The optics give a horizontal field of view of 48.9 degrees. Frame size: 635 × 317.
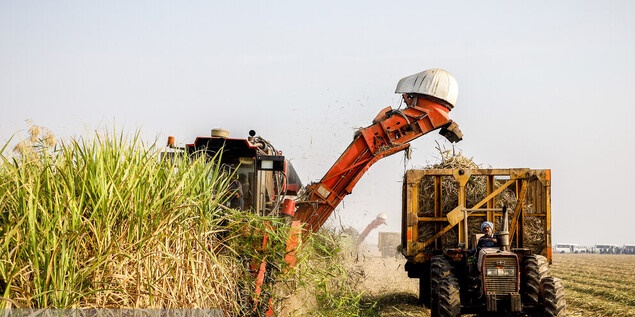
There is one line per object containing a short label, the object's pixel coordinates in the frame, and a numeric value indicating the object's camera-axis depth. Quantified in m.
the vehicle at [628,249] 102.75
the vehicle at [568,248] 107.38
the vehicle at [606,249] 104.44
